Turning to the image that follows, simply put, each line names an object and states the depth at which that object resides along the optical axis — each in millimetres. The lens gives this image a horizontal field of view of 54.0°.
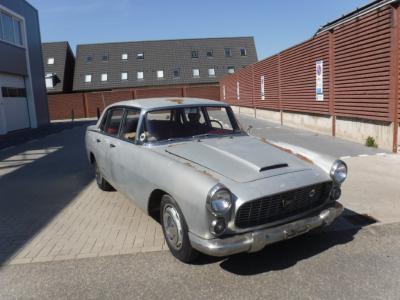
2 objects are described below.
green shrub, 9148
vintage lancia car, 3238
